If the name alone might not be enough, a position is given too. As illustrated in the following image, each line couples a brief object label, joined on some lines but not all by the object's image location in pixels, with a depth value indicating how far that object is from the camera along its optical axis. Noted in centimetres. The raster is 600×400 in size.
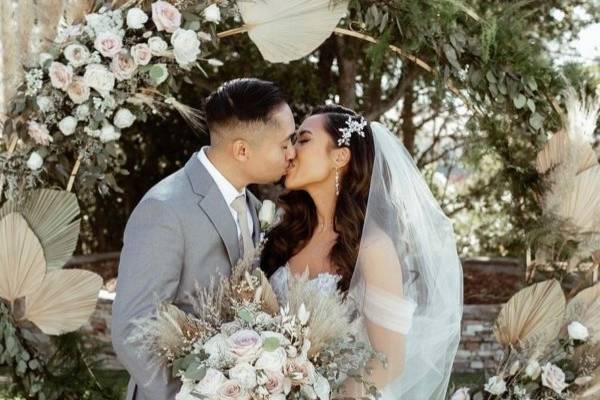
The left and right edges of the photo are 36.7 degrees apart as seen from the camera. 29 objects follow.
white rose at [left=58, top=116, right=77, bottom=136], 397
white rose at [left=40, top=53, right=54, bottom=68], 395
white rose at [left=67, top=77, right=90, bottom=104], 393
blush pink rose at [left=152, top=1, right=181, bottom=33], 388
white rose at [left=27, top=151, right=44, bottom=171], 399
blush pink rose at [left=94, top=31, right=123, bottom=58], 386
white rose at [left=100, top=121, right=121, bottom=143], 401
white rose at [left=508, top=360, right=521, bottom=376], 431
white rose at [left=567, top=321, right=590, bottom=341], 431
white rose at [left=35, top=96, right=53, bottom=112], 393
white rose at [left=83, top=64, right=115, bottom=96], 389
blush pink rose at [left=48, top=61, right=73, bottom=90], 388
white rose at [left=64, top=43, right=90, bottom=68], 390
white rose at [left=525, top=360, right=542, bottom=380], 425
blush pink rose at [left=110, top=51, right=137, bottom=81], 393
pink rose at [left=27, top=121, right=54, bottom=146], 396
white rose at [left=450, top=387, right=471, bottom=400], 441
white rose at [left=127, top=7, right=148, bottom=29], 389
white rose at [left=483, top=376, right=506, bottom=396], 430
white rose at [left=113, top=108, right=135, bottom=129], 402
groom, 300
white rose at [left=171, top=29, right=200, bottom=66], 390
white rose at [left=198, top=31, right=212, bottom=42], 400
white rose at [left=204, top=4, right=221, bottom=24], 399
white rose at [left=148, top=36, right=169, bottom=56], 392
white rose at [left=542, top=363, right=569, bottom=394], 421
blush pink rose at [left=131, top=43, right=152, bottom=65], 391
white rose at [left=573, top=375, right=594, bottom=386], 425
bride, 342
